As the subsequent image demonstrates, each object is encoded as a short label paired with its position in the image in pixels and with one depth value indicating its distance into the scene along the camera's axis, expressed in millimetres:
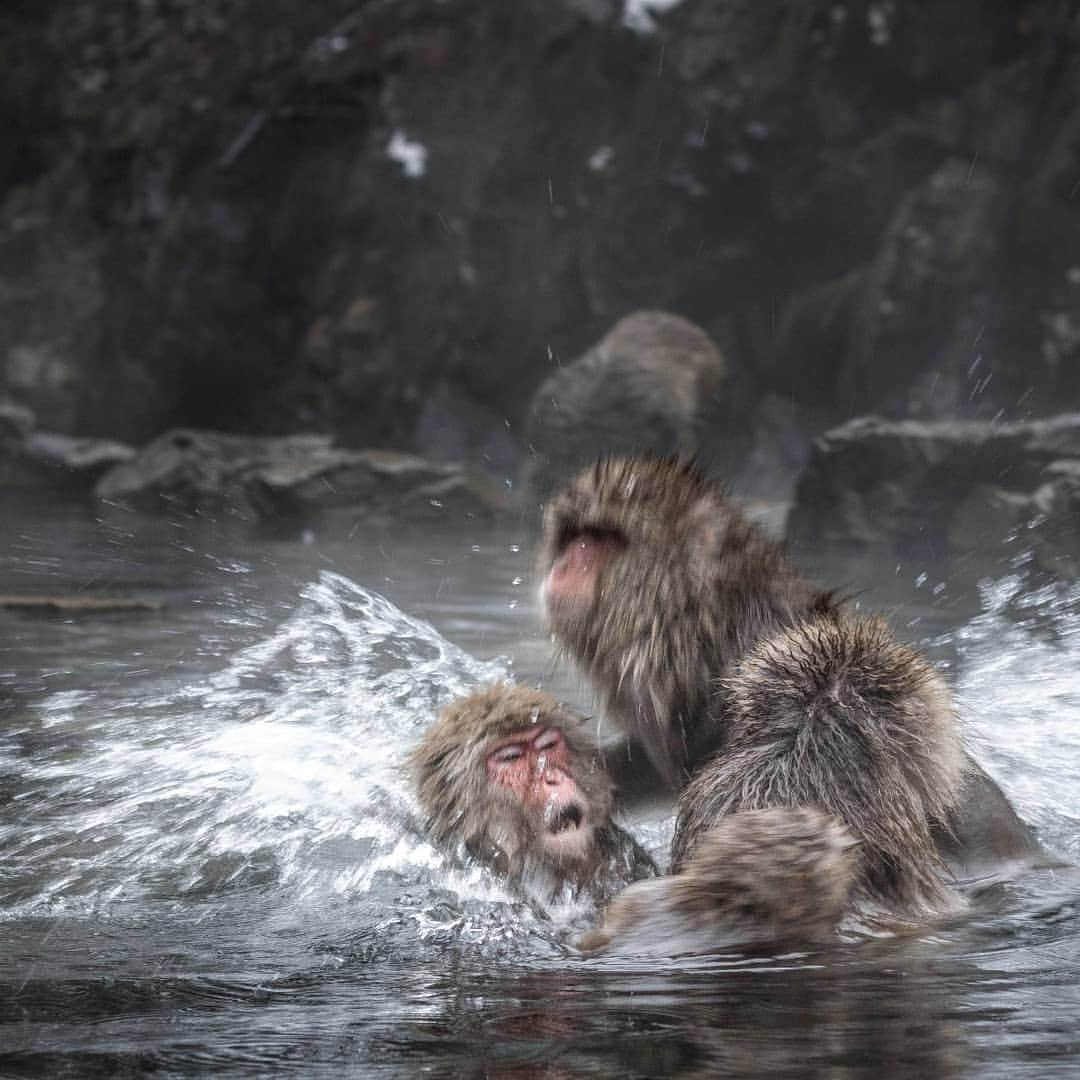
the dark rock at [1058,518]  14047
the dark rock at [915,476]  17359
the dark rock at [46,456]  23250
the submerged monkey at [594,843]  4738
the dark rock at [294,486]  20547
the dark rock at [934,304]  24750
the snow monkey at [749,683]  5301
